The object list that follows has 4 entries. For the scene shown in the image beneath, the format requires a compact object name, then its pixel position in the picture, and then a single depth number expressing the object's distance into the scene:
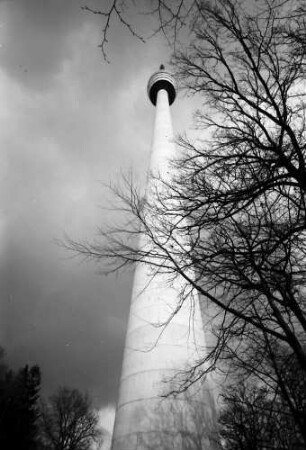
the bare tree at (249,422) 11.67
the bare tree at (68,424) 34.65
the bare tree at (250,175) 4.26
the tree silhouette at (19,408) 24.59
